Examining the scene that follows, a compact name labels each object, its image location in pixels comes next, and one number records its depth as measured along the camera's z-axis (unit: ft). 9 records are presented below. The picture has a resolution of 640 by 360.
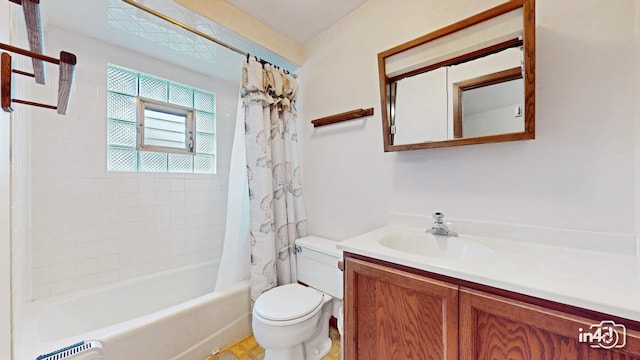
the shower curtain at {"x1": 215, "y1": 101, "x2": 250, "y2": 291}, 5.76
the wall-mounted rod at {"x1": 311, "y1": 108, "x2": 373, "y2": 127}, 5.20
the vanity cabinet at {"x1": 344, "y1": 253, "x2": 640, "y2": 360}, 1.97
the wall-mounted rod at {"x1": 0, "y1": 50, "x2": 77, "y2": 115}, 1.85
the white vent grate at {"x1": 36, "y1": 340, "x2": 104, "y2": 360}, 3.29
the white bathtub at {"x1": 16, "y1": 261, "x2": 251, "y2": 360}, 3.98
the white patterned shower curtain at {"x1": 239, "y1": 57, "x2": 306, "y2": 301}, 5.70
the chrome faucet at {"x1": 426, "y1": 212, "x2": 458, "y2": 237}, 3.96
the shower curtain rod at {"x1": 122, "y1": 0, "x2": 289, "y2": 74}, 4.43
